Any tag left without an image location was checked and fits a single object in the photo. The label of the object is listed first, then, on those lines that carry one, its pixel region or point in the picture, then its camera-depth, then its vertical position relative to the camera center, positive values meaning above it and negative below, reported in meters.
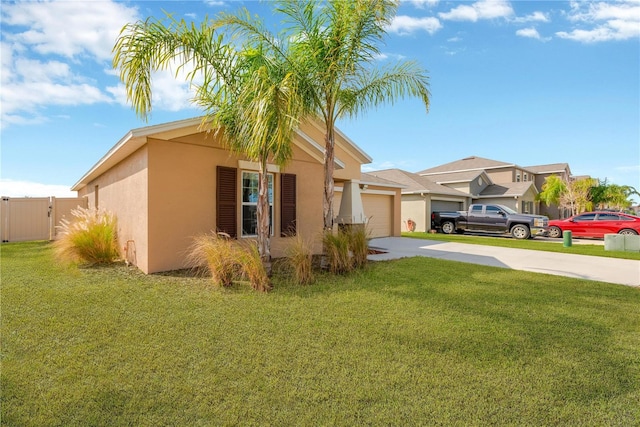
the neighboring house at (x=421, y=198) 21.11 +1.46
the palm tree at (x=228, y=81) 5.73 +2.81
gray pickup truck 17.02 -0.21
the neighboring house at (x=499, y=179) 26.33 +3.64
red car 15.69 -0.34
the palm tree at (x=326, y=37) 6.58 +3.98
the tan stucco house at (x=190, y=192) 7.16 +0.70
